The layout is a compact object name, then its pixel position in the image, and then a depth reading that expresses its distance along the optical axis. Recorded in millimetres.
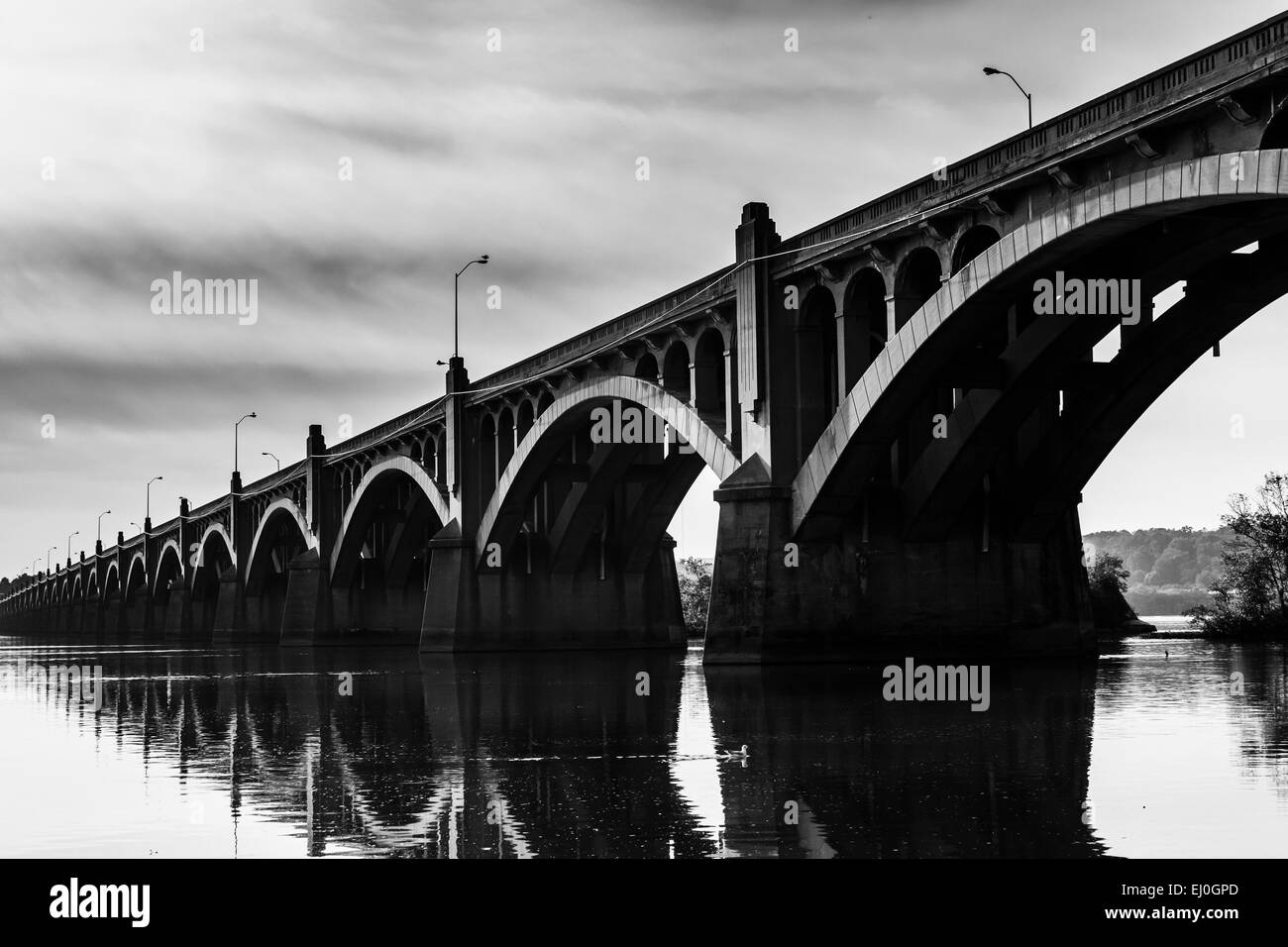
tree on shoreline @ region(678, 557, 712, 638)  112438
